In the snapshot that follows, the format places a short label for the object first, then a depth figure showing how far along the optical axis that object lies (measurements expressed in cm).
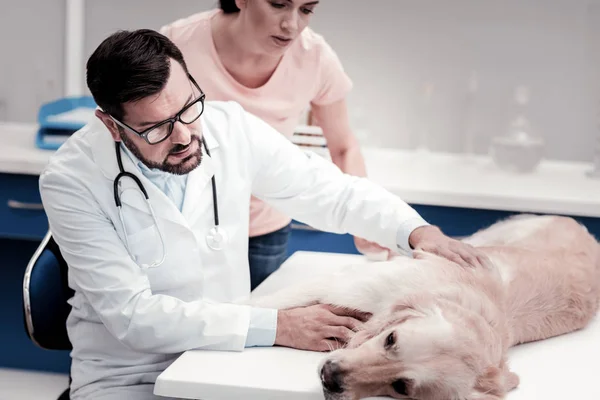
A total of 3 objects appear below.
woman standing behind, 227
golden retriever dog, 141
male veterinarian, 164
